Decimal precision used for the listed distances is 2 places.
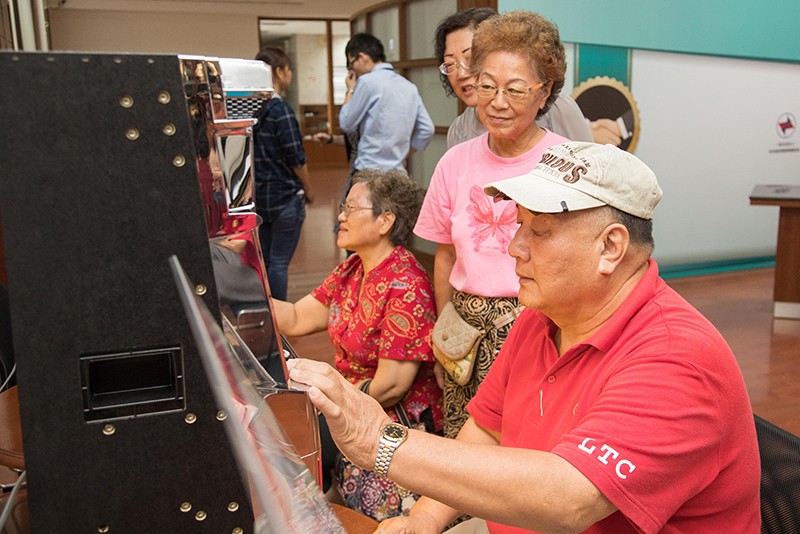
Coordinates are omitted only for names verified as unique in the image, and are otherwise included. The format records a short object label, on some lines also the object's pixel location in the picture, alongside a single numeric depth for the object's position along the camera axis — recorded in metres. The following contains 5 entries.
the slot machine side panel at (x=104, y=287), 0.71
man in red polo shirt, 1.05
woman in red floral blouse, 2.23
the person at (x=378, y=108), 4.63
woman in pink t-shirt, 2.07
